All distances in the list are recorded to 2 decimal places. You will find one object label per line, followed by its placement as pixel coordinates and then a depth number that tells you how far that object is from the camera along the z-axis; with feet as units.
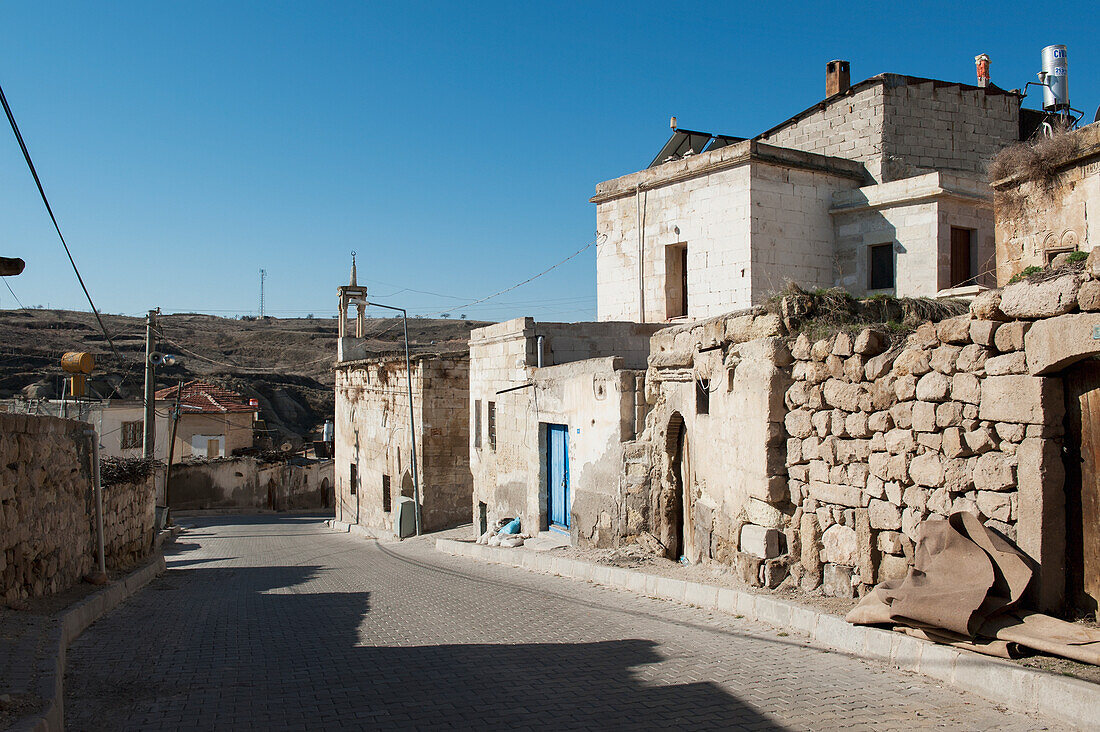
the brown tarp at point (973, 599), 16.89
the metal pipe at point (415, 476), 69.84
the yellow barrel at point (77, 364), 51.75
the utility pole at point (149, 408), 74.38
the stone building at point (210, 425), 124.77
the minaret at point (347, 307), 103.35
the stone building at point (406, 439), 72.74
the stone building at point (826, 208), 54.44
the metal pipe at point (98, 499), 33.47
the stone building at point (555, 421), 40.29
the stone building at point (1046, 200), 36.60
